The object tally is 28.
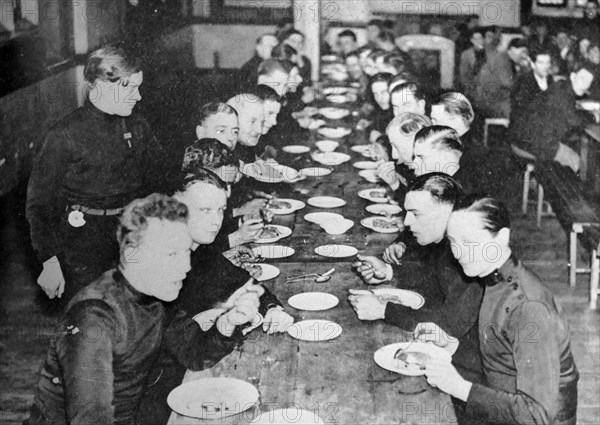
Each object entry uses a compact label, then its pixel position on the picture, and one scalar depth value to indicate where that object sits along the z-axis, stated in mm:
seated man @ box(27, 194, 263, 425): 2336
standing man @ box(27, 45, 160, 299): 3148
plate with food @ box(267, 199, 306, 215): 4128
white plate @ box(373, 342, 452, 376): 2383
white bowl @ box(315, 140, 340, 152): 5688
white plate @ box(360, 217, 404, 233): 3811
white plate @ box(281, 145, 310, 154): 5614
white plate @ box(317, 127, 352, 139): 6187
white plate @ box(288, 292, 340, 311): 2885
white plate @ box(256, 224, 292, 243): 3660
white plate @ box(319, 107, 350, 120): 6992
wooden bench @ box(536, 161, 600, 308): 4781
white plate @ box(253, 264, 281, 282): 3189
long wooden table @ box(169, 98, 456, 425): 2209
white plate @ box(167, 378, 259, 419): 2236
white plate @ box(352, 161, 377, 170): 5098
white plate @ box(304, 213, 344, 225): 3946
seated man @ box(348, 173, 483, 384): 2787
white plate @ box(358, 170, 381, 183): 4770
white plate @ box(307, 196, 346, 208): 4215
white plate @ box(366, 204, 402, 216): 4105
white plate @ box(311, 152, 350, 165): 5266
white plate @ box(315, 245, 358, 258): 3439
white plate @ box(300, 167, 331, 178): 4895
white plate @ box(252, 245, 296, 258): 3467
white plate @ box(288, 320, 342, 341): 2650
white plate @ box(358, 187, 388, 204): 4297
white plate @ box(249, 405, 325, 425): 2191
